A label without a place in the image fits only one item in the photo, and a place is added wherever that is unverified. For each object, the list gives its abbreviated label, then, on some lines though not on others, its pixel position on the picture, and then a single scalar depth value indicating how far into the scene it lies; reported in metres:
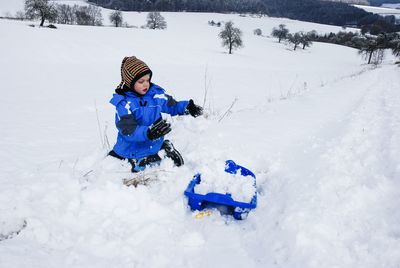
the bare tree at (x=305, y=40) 69.50
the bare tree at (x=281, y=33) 76.94
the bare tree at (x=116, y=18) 64.69
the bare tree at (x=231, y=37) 47.16
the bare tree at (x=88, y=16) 63.03
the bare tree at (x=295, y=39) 68.97
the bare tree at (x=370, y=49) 54.71
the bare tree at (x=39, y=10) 38.16
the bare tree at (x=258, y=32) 90.38
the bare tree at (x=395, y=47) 56.70
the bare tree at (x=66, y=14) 66.27
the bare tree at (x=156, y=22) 70.31
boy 3.18
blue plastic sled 2.47
